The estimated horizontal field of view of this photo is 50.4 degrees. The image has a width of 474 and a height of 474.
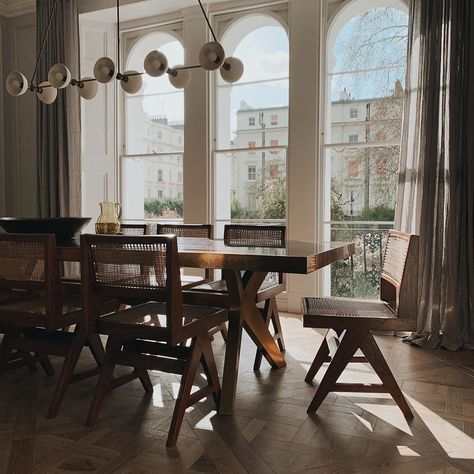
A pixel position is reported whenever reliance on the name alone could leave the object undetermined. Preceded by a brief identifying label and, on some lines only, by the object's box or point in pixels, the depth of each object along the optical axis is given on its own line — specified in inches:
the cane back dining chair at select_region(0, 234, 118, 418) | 90.3
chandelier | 120.3
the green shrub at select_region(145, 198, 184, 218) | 216.8
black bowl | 115.0
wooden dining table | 82.9
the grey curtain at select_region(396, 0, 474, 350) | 143.5
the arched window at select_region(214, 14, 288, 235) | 195.2
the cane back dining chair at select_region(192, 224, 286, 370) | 119.1
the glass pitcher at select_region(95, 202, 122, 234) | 121.0
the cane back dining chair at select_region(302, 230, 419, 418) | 90.7
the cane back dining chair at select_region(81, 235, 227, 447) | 81.1
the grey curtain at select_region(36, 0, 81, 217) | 204.2
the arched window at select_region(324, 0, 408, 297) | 175.8
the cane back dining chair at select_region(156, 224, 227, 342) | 147.7
